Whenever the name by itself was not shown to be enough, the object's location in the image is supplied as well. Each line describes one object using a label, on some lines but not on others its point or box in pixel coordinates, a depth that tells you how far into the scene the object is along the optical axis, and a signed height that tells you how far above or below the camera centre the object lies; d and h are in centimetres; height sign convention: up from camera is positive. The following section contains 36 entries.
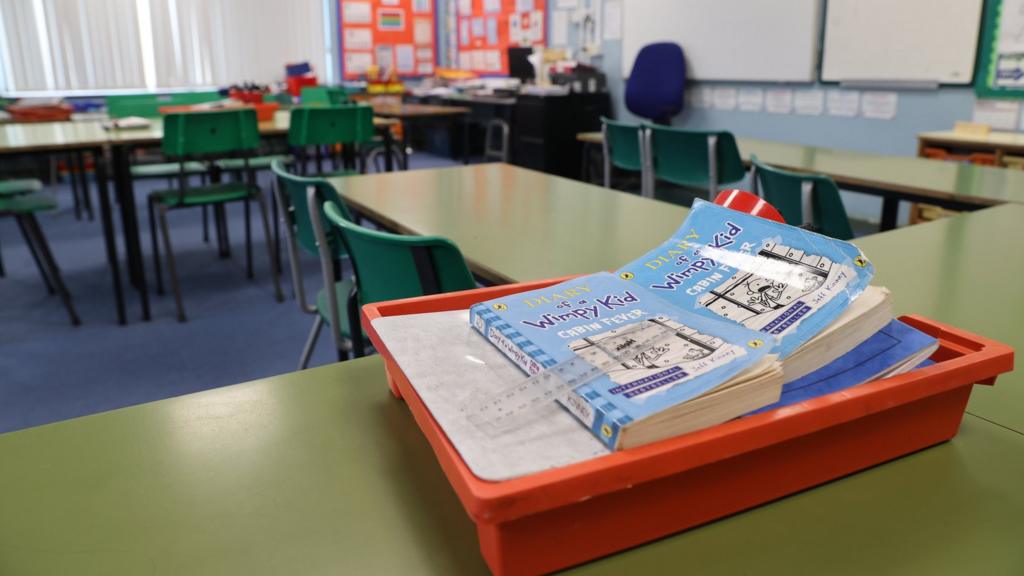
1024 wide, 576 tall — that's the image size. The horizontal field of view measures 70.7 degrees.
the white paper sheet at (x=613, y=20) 635 +61
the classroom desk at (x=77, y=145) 286 -20
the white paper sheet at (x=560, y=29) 710 +59
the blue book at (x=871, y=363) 59 -23
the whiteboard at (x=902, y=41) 399 +28
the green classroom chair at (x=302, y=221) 175 -35
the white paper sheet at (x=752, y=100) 528 -7
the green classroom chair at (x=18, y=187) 333 -42
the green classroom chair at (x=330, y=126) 352 -16
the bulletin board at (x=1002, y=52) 375 +19
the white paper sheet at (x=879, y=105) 445 -9
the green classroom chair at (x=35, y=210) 312 -50
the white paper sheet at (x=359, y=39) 857 +61
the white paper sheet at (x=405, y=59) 895 +39
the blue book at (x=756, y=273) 61 -17
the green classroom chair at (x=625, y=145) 330 -25
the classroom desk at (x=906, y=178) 214 -29
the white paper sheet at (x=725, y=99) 551 -6
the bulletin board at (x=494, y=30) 754 +66
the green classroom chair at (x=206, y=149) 312 -24
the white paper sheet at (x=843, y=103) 465 -8
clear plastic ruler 55 -23
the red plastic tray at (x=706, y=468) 47 -27
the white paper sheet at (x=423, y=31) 896 +73
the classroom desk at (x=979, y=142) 362 -27
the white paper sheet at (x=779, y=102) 507 -8
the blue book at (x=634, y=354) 51 -21
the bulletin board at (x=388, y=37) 856 +65
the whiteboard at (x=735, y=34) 481 +40
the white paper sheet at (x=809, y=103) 486 -9
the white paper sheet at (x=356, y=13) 846 +90
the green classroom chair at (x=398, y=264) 114 -28
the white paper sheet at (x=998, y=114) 390 -13
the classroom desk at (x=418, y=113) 500 -15
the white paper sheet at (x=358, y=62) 864 +35
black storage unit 618 -30
